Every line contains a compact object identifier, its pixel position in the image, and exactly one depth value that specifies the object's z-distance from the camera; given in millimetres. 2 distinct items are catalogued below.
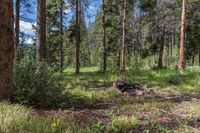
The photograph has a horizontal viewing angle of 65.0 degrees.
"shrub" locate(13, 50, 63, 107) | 3840
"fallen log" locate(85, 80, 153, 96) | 5348
